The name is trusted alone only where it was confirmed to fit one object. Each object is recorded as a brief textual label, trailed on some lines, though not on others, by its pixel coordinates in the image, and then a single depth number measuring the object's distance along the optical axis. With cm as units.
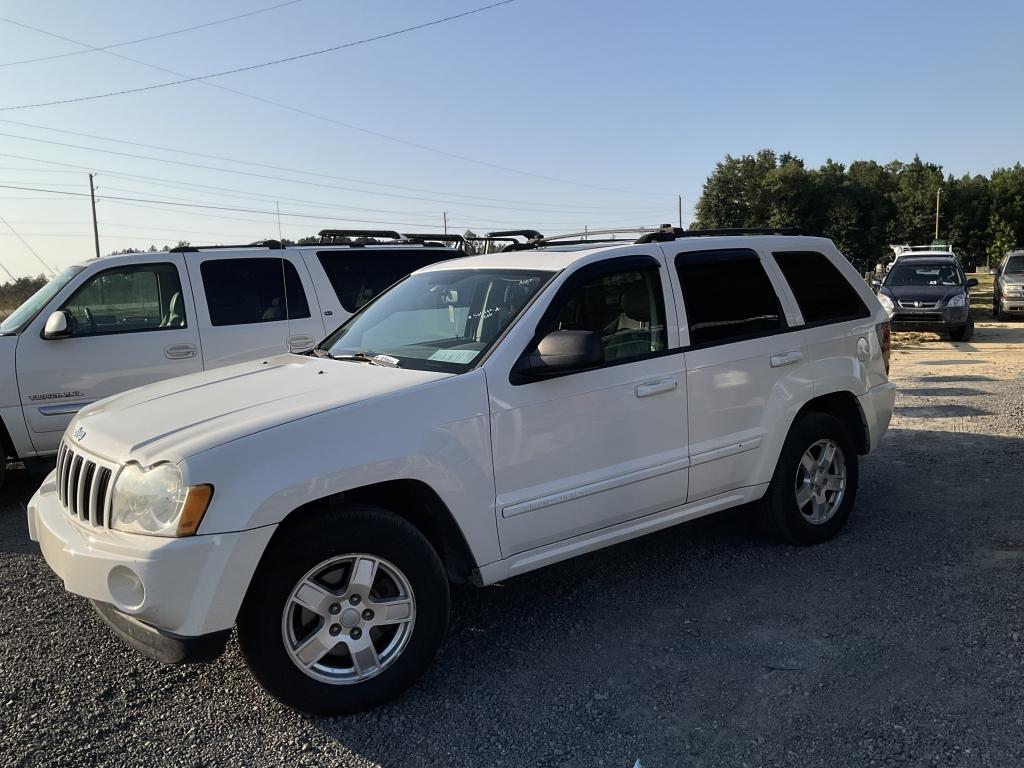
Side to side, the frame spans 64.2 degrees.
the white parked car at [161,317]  630
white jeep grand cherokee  299
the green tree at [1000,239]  7181
